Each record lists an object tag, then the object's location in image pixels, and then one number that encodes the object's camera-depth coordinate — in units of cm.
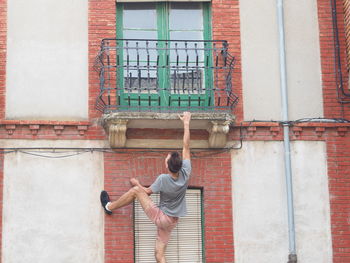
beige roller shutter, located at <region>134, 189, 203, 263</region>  1288
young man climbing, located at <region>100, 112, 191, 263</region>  1211
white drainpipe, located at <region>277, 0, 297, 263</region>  1294
